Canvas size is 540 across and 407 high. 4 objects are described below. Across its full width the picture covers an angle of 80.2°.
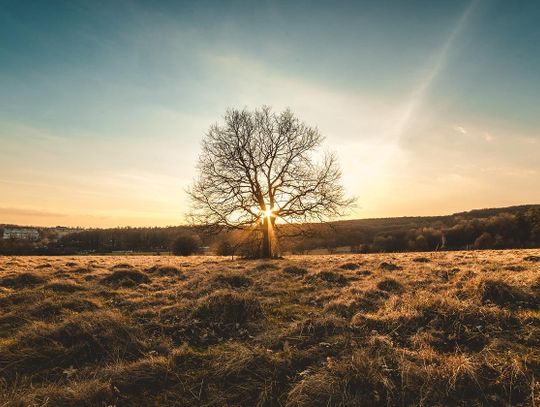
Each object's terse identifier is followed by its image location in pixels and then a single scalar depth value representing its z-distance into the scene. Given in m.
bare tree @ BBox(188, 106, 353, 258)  21.92
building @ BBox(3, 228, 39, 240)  170.09
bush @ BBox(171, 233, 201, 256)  57.31
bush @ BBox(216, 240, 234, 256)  35.91
